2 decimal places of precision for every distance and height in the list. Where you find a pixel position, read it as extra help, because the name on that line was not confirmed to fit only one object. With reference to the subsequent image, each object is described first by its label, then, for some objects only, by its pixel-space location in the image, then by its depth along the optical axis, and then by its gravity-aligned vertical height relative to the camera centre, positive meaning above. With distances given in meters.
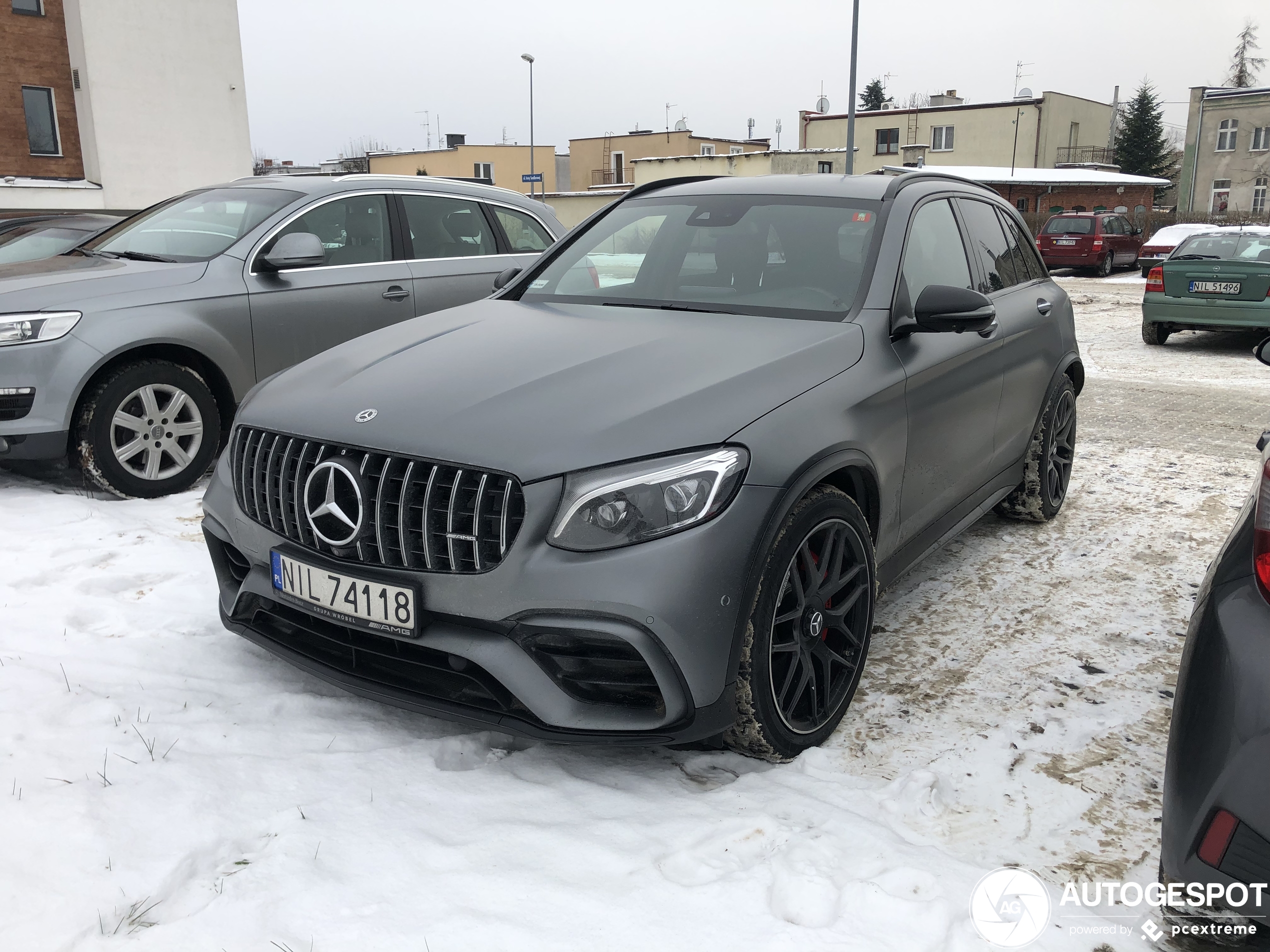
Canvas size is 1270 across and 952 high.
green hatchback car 11.69 -0.86
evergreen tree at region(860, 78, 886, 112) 84.81 +10.01
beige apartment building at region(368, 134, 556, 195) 66.81 +3.73
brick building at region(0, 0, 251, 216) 26.34 +3.22
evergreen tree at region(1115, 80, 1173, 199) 62.25 +4.69
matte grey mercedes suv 2.44 -0.69
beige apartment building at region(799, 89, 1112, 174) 53.62 +4.50
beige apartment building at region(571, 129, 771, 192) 64.44 +4.31
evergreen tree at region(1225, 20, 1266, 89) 67.81 +10.07
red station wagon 25.94 -0.65
